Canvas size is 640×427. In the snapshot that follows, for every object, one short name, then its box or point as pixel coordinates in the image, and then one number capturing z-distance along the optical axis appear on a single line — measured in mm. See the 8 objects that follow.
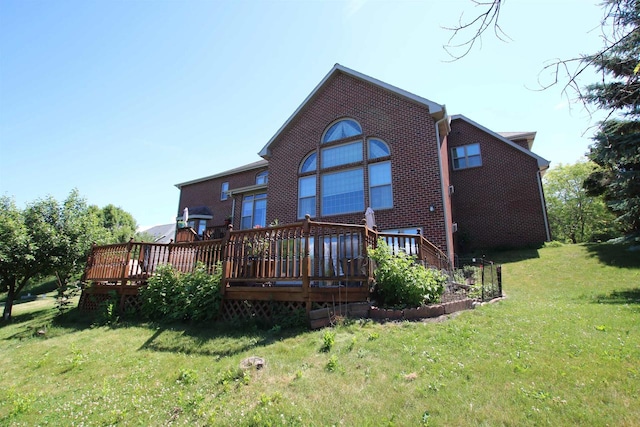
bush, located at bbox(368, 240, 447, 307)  6043
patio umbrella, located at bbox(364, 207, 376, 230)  9195
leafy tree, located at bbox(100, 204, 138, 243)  38594
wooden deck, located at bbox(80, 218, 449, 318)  6121
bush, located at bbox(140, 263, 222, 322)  6785
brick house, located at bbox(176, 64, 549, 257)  11852
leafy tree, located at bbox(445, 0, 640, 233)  2529
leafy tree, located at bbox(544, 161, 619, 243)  32656
